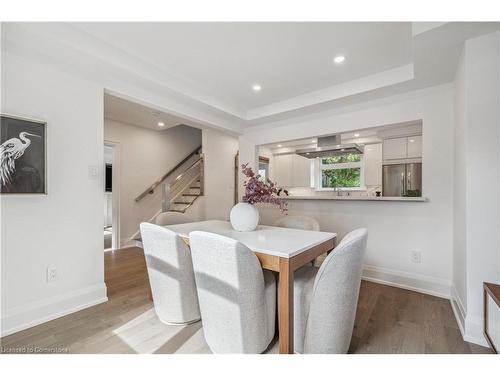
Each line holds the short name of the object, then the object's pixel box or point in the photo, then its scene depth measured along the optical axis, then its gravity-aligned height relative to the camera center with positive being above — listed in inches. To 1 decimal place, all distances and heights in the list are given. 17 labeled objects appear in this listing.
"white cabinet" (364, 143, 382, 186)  200.1 +19.7
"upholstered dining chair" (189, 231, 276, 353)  49.8 -24.4
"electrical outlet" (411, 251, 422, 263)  101.2 -30.5
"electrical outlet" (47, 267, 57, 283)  76.4 -28.9
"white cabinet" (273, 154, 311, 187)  236.4 +17.0
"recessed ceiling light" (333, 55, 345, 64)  85.5 +47.5
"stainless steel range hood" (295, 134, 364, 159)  146.9 +25.1
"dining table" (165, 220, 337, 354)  52.0 -16.1
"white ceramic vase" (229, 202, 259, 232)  82.6 -10.8
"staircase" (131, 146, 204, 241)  180.2 -1.2
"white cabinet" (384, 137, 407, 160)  170.1 +28.7
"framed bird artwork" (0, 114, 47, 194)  67.1 +9.3
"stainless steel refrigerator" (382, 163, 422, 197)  166.7 +6.5
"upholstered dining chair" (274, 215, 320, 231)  92.3 -15.0
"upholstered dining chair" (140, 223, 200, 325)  67.1 -26.5
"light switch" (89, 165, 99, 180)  87.0 +5.5
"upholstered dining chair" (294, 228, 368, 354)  47.4 -24.1
